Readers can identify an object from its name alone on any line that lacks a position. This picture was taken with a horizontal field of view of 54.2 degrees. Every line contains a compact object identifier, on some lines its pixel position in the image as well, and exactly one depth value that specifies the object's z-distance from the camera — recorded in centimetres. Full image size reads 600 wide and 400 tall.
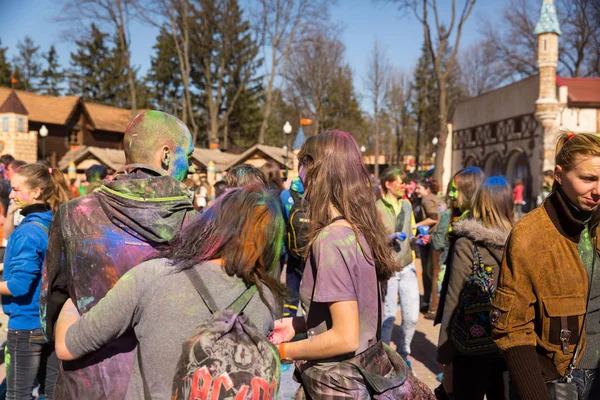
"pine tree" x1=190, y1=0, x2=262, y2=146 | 3869
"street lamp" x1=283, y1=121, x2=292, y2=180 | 2030
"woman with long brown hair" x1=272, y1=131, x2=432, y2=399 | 228
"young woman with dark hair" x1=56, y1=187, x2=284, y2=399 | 190
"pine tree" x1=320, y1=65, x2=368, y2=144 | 5128
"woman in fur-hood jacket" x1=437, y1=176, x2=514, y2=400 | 375
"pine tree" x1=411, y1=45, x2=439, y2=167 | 5394
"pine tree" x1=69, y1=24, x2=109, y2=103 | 5650
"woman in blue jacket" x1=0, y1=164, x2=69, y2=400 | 353
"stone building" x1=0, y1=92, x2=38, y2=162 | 3700
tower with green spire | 2702
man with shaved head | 212
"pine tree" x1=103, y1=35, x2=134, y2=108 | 5606
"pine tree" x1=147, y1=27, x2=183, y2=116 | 5166
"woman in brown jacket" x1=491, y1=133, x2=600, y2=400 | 240
